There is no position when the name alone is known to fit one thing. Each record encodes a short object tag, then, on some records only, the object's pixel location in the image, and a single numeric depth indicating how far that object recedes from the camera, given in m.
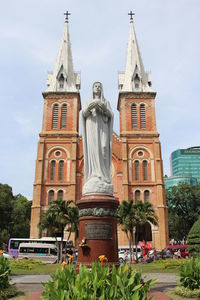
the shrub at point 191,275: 5.99
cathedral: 32.59
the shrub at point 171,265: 14.81
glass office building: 121.75
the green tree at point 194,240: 14.91
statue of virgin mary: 7.45
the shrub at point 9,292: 5.94
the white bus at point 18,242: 27.41
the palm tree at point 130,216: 23.36
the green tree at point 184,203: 39.84
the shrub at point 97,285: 3.70
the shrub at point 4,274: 6.26
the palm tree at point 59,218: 23.38
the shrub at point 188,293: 5.83
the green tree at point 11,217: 36.70
